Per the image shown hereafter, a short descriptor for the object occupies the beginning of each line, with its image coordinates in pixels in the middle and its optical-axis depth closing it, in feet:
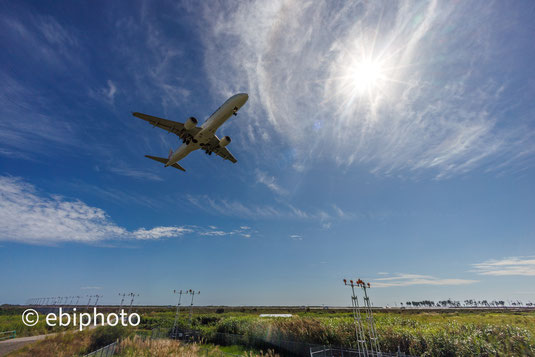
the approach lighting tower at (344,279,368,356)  42.09
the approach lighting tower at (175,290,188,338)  109.80
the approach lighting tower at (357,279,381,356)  43.45
